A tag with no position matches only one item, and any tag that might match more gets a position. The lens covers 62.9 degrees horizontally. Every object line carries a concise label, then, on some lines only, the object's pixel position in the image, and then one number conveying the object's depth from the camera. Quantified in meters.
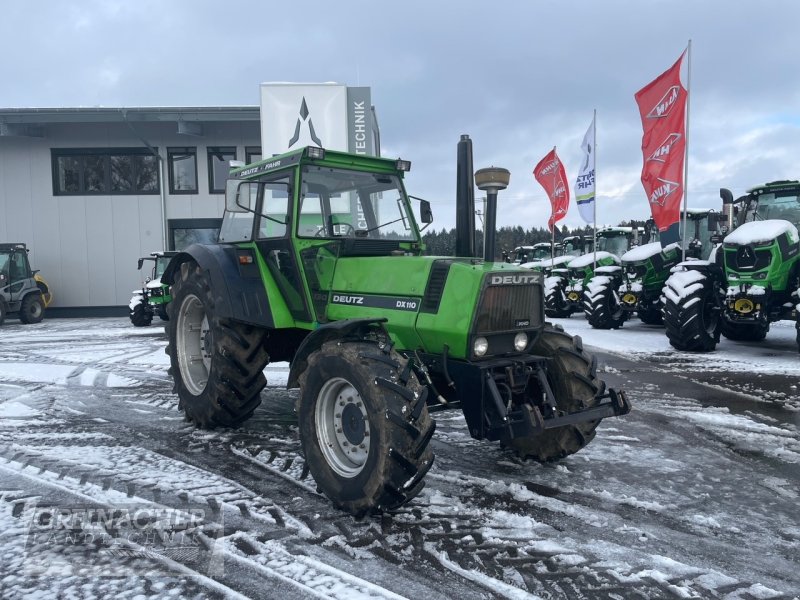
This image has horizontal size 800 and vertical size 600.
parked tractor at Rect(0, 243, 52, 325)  17.31
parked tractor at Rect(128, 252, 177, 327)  15.72
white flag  16.70
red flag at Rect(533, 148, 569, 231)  19.00
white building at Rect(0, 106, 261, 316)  19.67
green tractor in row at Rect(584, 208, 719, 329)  13.21
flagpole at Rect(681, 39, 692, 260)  12.14
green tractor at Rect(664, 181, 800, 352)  9.46
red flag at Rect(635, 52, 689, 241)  12.24
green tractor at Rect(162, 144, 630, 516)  3.52
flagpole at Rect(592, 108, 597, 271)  16.62
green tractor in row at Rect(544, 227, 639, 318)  15.92
